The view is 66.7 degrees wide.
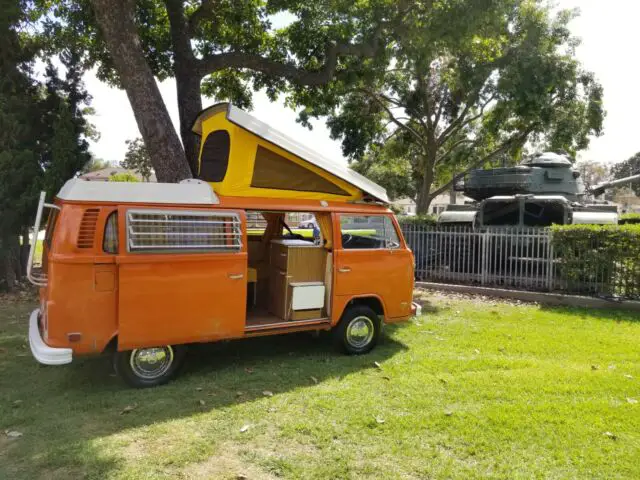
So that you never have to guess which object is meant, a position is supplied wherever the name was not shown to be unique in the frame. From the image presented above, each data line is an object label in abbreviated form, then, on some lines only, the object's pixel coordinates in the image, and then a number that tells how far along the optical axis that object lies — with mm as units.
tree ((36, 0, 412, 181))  9227
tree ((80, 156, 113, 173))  78212
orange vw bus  4777
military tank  11770
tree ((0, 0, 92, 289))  10234
